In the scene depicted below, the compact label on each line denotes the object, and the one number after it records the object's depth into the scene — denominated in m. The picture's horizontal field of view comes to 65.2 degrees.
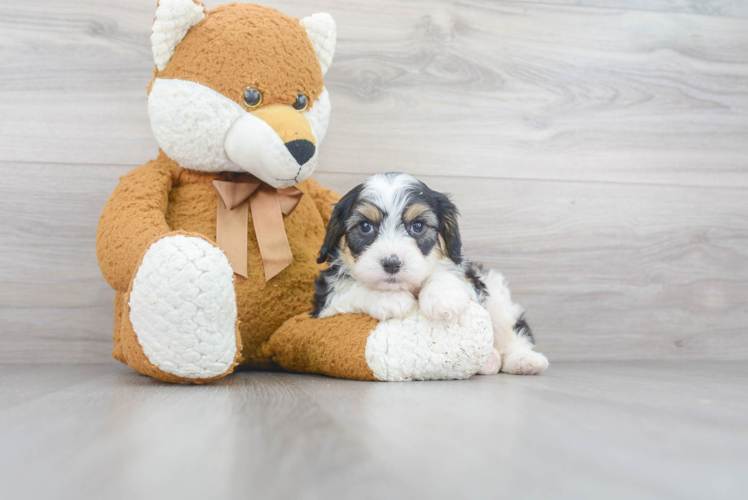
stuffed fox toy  1.10
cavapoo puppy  1.24
